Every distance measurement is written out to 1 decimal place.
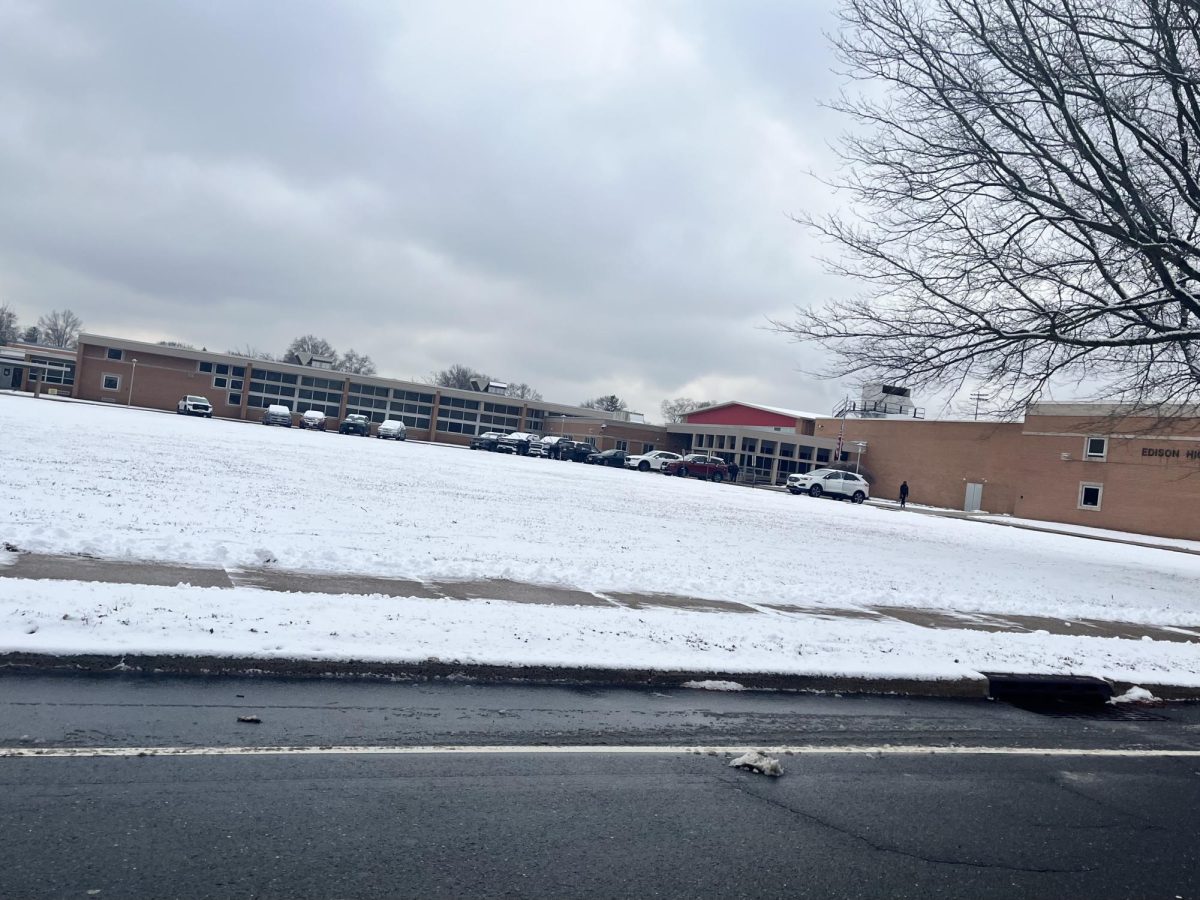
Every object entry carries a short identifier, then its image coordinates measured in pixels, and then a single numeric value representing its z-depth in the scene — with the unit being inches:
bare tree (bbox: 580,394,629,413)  6796.3
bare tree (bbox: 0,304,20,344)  5406.5
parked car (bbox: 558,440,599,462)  2655.0
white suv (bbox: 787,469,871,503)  2180.1
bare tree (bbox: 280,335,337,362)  6343.5
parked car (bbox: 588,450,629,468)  2625.5
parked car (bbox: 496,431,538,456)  2691.9
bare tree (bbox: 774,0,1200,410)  715.4
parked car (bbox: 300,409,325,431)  2696.9
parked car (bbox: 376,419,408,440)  2696.9
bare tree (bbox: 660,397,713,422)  6766.7
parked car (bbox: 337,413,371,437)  2709.2
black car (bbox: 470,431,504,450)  2714.1
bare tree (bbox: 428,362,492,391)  6348.4
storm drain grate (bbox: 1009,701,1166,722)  340.2
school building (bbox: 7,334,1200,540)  1850.4
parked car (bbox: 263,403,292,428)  2610.7
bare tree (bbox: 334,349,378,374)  6190.9
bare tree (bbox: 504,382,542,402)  6890.3
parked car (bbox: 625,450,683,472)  2598.4
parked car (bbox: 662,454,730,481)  2536.9
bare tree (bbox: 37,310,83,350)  6077.8
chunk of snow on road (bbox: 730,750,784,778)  229.6
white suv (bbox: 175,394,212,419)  2642.7
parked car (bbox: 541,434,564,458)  2667.3
